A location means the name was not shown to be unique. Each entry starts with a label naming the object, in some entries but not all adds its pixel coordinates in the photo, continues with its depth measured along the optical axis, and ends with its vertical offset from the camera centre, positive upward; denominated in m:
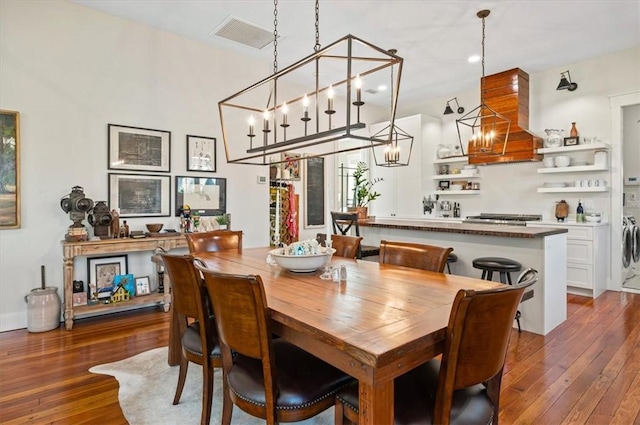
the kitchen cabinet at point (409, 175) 6.57 +0.65
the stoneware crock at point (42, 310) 3.31 -0.95
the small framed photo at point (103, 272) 3.74 -0.69
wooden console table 3.41 -0.46
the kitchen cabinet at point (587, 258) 4.53 -0.64
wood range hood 5.15 +1.50
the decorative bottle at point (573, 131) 5.08 +1.11
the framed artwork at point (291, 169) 5.71 +0.65
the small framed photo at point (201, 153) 4.53 +0.73
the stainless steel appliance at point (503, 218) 5.31 -0.15
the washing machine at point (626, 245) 4.88 -0.51
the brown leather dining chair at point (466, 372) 1.16 -0.56
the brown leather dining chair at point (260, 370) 1.41 -0.71
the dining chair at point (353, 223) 4.05 -0.18
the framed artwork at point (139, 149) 3.95 +0.70
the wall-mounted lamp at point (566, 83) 5.01 +1.79
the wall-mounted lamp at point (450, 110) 6.38 +1.79
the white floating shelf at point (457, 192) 6.21 +0.30
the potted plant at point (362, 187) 6.54 +0.43
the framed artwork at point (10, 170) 3.33 +0.37
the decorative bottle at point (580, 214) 4.82 -0.08
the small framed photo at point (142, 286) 3.97 -0.87
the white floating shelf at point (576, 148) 4.79 +0.85
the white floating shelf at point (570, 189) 4.76 +0.27
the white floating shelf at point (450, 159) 6.26 +0.88
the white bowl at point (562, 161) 5.11 +0.69
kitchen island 3.17 -0.41
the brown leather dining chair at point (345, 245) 2.87 -0.30
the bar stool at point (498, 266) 3.10 -0.51
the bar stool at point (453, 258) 3.64 -0.51
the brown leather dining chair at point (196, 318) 1.85 -0.59
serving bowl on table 2.13 -0.32
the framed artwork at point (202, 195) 4.46 +0.19
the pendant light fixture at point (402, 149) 6.69 +1.15
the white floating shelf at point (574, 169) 4.76 +0.56
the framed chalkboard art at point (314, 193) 6.13 +0.27
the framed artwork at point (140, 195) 3.96 +0.17
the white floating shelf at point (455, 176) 6.23 +0.58
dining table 1.09 -0.42
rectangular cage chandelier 4.97 +1.76
